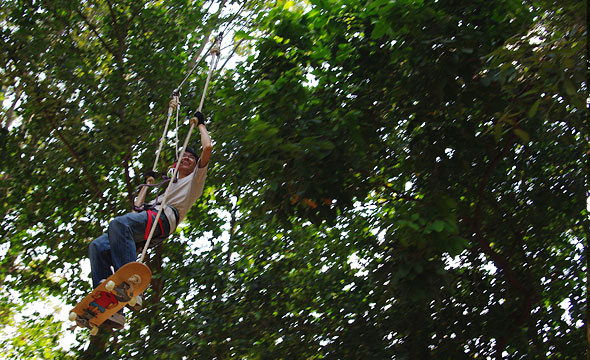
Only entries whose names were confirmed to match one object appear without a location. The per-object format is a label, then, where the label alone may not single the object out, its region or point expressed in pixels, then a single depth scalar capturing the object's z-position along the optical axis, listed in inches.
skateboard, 142.8
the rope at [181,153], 149.6
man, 155.9
